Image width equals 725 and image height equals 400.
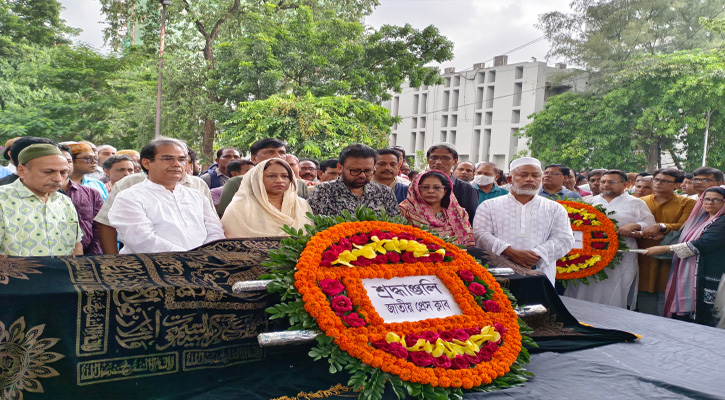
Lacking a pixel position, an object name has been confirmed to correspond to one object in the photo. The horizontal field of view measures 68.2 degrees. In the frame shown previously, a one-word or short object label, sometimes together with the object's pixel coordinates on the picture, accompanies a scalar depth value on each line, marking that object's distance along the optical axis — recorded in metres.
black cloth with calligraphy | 1.87
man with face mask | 5.54
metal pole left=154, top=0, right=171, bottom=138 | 14.63
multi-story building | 29.80
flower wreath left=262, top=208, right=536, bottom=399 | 2.10
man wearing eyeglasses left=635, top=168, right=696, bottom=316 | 5.37
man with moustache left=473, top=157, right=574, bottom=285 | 4.09
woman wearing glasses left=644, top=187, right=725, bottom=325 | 4.55
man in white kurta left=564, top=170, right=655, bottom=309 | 5.32
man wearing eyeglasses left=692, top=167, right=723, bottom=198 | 5.42
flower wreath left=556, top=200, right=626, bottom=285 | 4.97
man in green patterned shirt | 2.77
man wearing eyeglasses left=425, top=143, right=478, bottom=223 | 4.50
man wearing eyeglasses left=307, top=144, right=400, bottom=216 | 3.45
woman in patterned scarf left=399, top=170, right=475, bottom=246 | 3.74
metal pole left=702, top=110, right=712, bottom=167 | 17.27
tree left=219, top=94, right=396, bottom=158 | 12.14
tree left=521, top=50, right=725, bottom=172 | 16.84
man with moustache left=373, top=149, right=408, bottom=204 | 4.31
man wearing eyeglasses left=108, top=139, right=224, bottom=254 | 2.87
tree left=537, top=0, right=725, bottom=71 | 20.75
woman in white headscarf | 3.27
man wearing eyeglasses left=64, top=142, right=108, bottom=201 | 4.37
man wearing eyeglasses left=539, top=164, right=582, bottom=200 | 5.60
